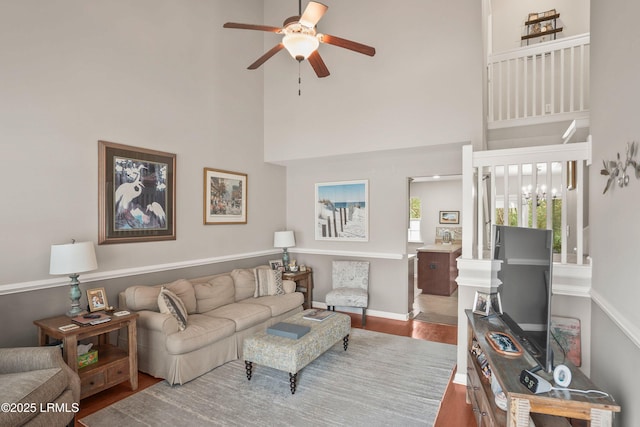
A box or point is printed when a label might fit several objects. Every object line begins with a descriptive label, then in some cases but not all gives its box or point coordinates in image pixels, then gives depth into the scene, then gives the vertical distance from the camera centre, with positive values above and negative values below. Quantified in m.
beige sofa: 3.04 -1.18
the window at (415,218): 9.11 -0.18
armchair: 1.82 -1.06
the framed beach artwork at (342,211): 5.29 +0.01
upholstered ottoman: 2.84 -1.26
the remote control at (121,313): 2.91 -0.92
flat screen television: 1.67 -0.43
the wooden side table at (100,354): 2.51 -1.30
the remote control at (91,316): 2.79 -0.91
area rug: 2.51 -1.62
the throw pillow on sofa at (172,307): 3.15 -0.94
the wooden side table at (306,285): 5.35 -1.24
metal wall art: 1.52 +0.23
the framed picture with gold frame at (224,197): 4.45 +0.21
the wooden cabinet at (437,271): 6.61 -1.23
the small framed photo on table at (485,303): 2.49 -0.73
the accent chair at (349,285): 4.82 -1.18
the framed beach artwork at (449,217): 8.51 -0.15
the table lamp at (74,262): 2.63 -0.41
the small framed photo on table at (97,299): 2.97 -0.82
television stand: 1.48 -0.88
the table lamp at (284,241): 5.40 -0.49
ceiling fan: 2.72 +1.56
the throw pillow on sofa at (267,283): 4.54 -1.01
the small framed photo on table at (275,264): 5.18 -0.86
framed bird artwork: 3.31 +0.20
